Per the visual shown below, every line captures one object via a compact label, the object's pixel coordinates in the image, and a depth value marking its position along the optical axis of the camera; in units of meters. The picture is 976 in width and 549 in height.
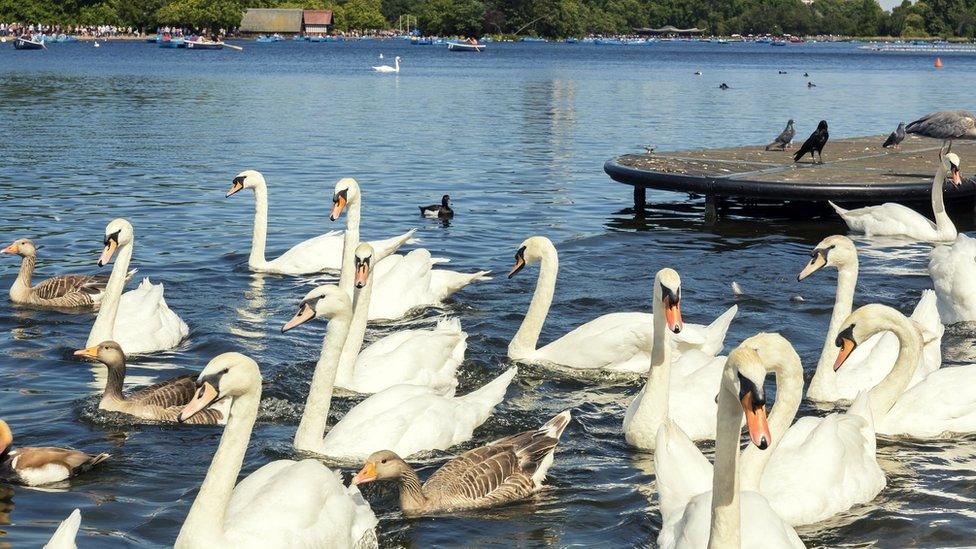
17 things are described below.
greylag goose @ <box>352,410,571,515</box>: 6.97
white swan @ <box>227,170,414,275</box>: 13.93
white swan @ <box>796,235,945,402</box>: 9.02
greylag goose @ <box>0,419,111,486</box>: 7.44
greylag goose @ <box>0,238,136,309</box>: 12.20
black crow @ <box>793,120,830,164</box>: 19.64
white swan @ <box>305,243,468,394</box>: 9.20
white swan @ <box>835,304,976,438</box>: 8.04
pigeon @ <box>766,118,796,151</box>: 22.39
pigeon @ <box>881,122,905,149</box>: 22.13
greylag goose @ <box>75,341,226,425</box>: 8.66
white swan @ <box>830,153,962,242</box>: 15.70
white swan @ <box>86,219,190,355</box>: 10.31
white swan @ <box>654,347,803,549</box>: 4.79
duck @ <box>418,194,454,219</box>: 18.33
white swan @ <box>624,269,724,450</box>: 8.05
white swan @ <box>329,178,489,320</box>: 11.85
